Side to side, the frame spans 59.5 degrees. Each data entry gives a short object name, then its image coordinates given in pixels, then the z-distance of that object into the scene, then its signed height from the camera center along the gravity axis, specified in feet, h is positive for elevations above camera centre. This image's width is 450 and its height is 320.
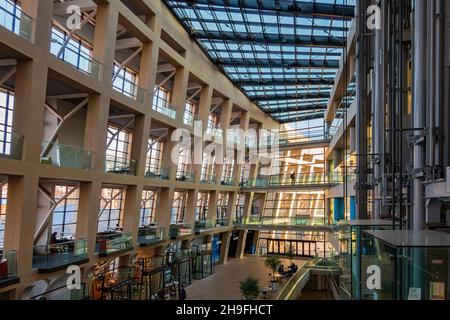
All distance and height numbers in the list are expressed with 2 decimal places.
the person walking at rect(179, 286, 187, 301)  70.33 -17.76
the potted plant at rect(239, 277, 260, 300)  64.28 -14.91
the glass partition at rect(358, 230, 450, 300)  14.26 -2.36
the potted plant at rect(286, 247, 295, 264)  117.50 -17.11
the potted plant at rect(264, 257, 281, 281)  92.17 -15.23
